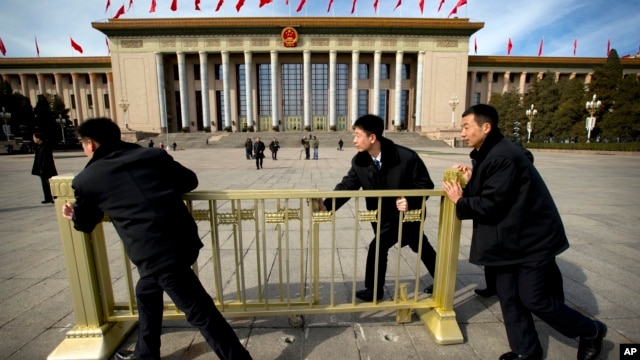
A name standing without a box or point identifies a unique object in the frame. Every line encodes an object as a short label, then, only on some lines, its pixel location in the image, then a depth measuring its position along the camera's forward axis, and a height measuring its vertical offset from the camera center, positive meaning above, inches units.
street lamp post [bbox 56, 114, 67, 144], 1337.5 +31.6
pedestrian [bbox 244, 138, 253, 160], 719.4 -44.2
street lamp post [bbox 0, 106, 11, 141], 1083.9 +34.9
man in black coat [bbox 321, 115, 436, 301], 93.5 -13.6
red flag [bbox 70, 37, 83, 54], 1796.3 +517.9
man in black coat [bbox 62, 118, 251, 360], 61.1 -18.6
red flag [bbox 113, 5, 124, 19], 1531.7 +618.2
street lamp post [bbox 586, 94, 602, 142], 986.7 +62.3
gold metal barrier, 77.5 -44.8
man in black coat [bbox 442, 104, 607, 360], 70.8 -27.0
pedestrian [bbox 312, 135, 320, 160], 735.5 -49.7
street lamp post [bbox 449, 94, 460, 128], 1374.5 +125.7
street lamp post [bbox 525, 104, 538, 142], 1244.5 +55.3
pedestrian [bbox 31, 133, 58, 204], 265.4 -29.3
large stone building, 1550.2 +339.2
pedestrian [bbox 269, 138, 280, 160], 723.4 -43.0
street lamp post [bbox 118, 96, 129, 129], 1402.3 +129.8
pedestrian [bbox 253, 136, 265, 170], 514.6 -35.9
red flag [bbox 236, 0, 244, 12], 1459.2 +622.7
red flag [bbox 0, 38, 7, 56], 1687.5 +477.2
